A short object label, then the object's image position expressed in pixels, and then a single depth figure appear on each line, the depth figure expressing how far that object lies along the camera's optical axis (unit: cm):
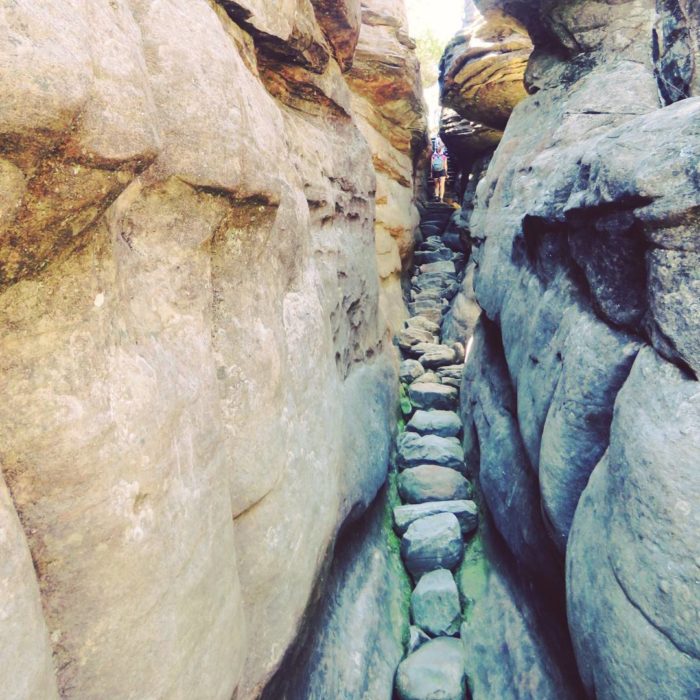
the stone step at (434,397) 766
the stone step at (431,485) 584
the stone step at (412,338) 968
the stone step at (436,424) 705
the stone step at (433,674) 382
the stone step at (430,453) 630
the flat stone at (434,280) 1299
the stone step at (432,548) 500
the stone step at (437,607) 445
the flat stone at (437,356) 883
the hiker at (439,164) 1725
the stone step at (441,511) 543
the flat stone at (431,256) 1471
